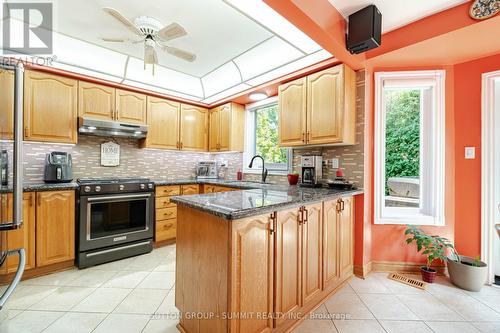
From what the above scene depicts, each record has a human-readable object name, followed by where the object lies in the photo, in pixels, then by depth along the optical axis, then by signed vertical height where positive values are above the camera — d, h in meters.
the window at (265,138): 3.42 +0.47
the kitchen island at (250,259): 1.21 -0.60
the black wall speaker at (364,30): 1.78 +1.15
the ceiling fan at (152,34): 1.86 +1.17
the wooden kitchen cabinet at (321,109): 2.31 +0.65
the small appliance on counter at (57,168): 2.59 -0.04
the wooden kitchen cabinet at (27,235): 2.12 -0.69
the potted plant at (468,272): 2.03 -1.00
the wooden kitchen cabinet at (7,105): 0.95 +0.27
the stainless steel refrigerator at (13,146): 0.96 +0.09
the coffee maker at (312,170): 2.62 -0.05
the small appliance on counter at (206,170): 4.09 -0.08
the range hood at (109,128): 2.80 +0.50
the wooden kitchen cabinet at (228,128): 3.70 +0.67
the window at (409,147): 2.38 +0.22
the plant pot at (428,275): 2.20 -1.09
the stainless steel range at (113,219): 2.51 -0.68
